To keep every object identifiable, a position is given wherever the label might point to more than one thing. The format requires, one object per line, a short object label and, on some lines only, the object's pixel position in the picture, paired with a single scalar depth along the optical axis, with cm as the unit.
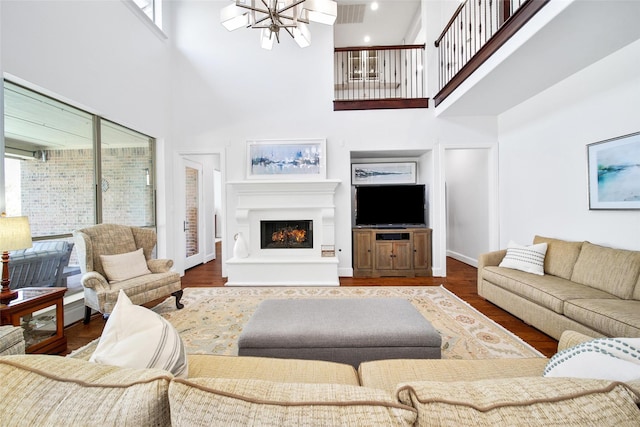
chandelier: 258
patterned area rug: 225
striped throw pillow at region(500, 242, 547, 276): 299
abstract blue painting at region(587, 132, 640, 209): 249
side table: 193
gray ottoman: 168
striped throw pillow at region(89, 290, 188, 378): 86
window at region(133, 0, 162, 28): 437
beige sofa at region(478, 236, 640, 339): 199
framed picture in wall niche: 511
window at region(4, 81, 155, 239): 247
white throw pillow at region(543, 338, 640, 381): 75
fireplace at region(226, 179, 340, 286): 417
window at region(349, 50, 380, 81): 641
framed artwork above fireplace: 453
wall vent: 512
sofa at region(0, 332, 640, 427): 53
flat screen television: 476
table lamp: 191
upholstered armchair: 258
